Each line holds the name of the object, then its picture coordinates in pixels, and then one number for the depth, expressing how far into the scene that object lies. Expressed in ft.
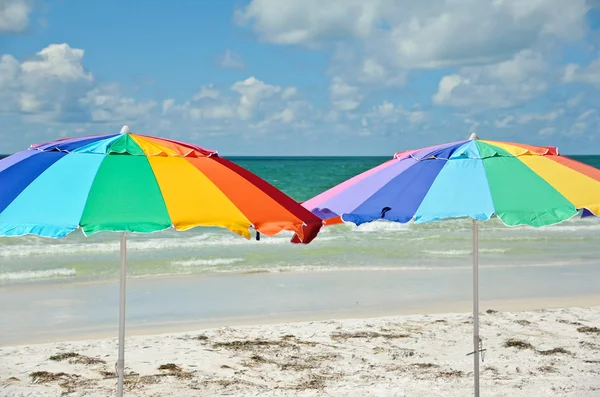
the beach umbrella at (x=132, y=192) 11.68
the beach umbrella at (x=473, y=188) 14.15
